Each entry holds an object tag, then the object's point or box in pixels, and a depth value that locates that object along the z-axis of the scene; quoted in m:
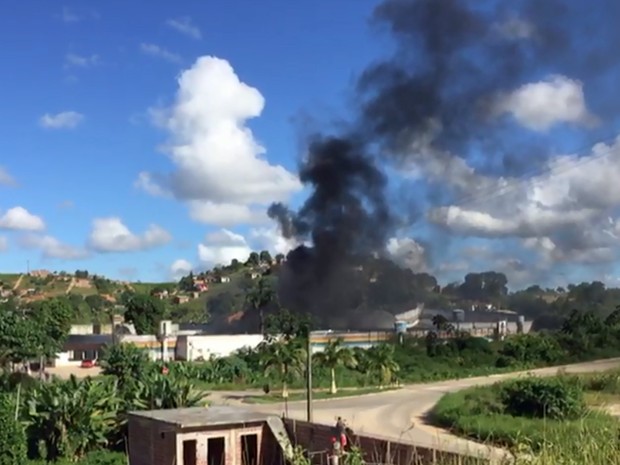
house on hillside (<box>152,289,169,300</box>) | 175.30
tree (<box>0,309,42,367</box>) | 48.88
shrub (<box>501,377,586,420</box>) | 30.23
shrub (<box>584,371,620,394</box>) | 34.31
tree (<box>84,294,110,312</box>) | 146.86
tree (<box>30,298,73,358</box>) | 58.67
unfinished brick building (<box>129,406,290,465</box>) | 24.38
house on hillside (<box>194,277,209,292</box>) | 184.93
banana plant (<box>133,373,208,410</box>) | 31.11
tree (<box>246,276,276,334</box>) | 80.56
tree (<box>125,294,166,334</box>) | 80.88
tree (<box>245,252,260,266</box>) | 149.50
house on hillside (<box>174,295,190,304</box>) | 153.81
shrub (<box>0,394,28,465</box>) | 26.91
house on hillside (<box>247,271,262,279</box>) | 145.12
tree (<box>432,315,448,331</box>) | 77.62
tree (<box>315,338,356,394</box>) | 47.09
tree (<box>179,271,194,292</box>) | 195.38
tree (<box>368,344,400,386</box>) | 49.94
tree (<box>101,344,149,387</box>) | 44.66
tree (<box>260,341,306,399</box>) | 46.12
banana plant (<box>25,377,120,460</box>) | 29.72
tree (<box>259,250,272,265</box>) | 141.51
